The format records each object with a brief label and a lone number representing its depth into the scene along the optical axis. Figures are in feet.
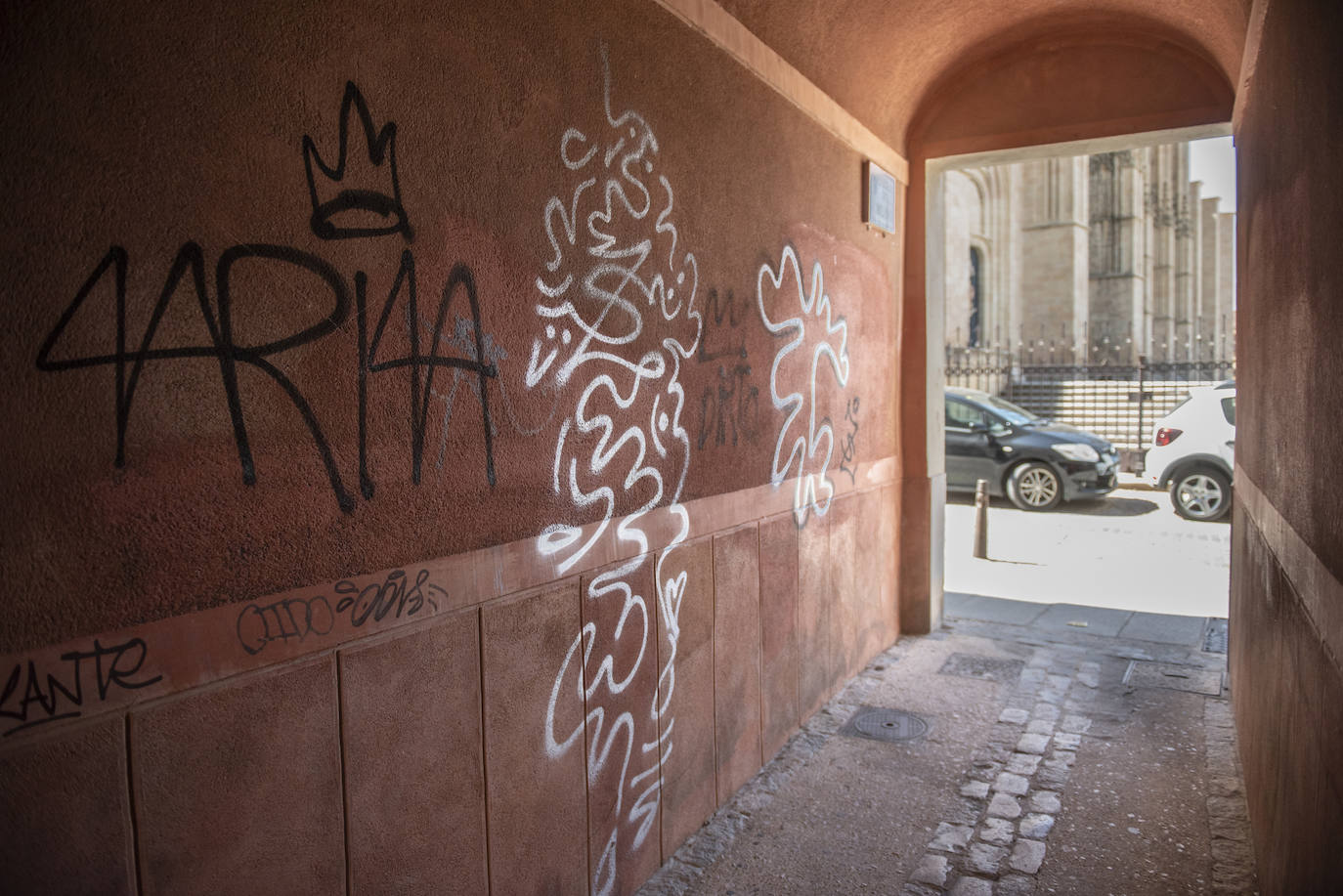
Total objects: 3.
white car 38.29
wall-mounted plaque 19.33
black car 42.42
